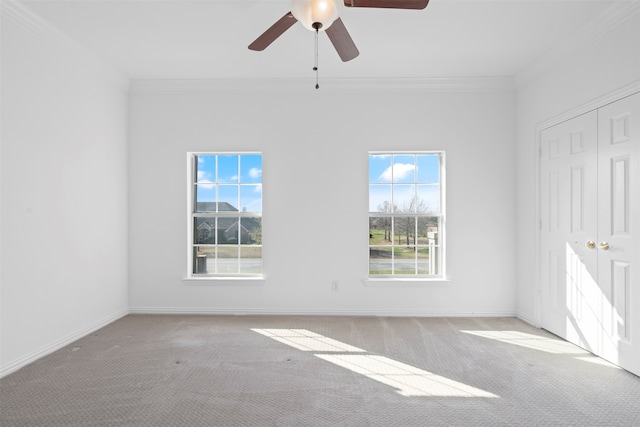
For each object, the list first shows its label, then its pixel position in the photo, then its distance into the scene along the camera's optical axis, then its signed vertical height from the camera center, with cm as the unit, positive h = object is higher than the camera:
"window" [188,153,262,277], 483 -5
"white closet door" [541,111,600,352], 332 -14
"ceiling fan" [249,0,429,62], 216 +119
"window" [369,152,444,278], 473 -3
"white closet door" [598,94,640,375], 286 -10
